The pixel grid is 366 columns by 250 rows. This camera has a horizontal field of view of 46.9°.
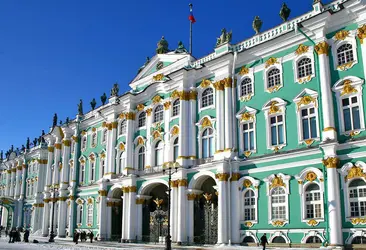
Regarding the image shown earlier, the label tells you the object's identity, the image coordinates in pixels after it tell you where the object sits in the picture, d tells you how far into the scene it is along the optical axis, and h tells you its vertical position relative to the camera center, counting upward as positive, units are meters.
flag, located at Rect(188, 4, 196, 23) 38.23 +17.19
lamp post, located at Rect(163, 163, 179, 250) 25.36 -1.82
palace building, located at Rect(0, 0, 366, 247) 25.25 +5.12
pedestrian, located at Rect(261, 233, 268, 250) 24.63 -1.66
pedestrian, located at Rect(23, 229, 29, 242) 42.19 -2.31
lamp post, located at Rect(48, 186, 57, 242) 41.44 -2.47
